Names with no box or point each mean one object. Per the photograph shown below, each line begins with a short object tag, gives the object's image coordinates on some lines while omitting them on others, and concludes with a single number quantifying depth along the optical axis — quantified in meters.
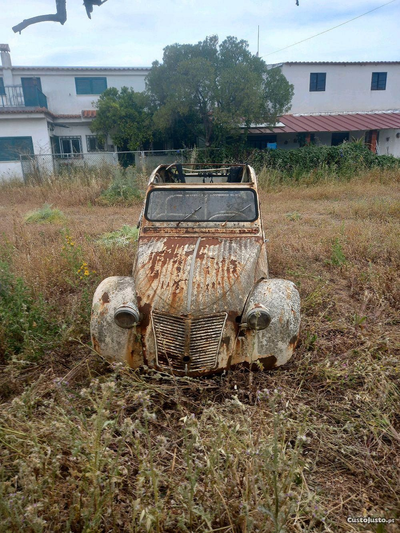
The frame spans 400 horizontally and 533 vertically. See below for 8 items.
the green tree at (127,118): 18.02
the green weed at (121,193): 12.45
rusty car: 3.34
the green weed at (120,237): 7.09
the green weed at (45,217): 9.50
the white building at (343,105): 20.42
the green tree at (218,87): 15.05
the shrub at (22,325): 3.79
